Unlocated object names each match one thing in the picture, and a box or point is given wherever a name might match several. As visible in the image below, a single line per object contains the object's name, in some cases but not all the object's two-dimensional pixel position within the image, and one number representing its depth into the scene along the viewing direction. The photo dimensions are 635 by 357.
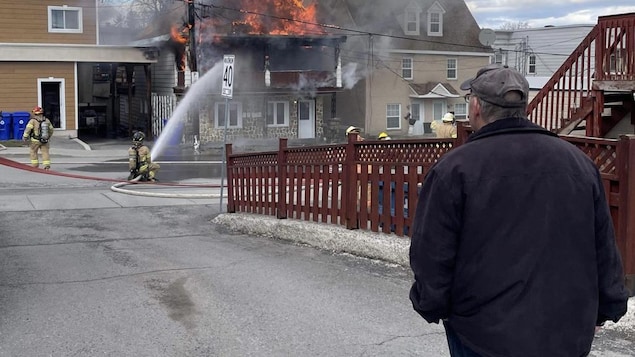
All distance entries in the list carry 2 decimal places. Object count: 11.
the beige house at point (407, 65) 38.12
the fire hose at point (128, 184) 13.51
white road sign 11.02
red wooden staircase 9.20
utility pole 29.36
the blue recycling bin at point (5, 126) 27.92
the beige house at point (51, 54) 29.03
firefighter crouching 16.59
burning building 30.92
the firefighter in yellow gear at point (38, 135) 18.88
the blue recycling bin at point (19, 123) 28.17
